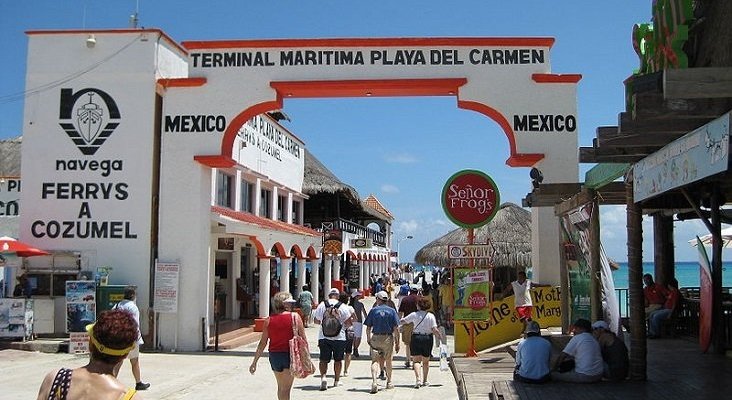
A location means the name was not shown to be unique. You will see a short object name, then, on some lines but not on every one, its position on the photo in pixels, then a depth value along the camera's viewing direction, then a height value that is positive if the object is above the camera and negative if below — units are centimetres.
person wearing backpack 1133 -115
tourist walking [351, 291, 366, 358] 1511 -107
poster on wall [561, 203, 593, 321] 995 +16
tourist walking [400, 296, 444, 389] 1134 -111
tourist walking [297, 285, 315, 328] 1917 -94
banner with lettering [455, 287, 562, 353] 1279 -108
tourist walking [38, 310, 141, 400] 364 -54
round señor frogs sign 1097 +103
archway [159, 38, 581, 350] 1533 +383
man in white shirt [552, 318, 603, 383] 800 -99
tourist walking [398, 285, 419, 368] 1244 -72
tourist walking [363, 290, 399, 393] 1133 -106
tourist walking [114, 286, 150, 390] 1048 -123
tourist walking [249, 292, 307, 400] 837 -89
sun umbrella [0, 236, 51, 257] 1470 +34
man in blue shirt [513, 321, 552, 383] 806 -104
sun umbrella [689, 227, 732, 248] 1560 +66
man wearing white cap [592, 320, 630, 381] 803 -100
